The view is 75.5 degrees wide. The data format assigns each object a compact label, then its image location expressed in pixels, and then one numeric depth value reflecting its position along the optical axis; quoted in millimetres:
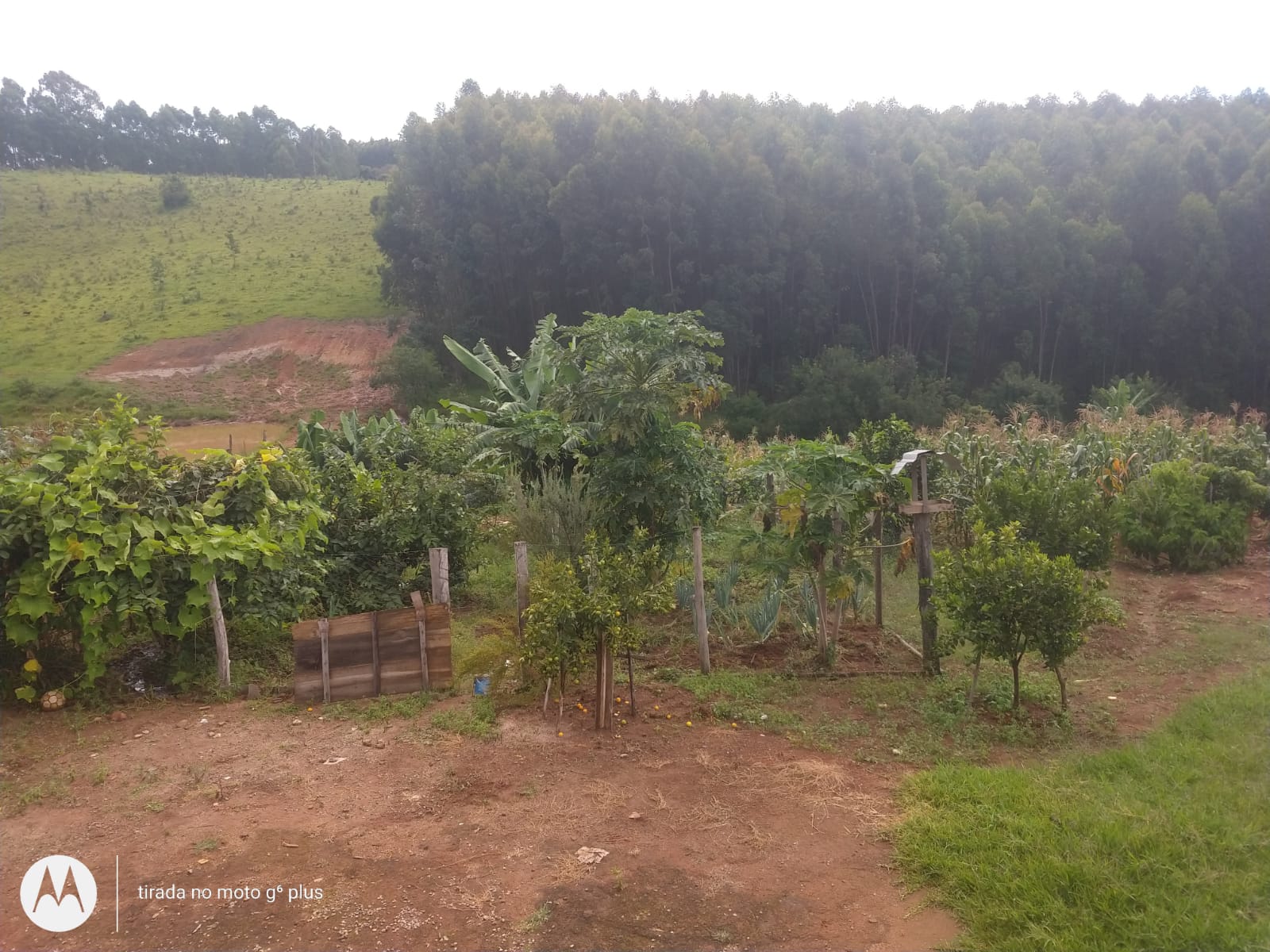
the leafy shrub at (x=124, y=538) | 4992
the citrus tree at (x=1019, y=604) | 4910
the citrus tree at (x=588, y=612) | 4789
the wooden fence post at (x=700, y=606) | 6000
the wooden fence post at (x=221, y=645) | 5500
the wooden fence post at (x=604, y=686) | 4961
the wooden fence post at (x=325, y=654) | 5426
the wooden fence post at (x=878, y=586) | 6939
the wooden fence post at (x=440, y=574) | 6234
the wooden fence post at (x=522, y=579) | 5865
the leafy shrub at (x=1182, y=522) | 9484
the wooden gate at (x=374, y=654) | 5445
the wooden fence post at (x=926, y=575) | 5930
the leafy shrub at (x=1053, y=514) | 7828
